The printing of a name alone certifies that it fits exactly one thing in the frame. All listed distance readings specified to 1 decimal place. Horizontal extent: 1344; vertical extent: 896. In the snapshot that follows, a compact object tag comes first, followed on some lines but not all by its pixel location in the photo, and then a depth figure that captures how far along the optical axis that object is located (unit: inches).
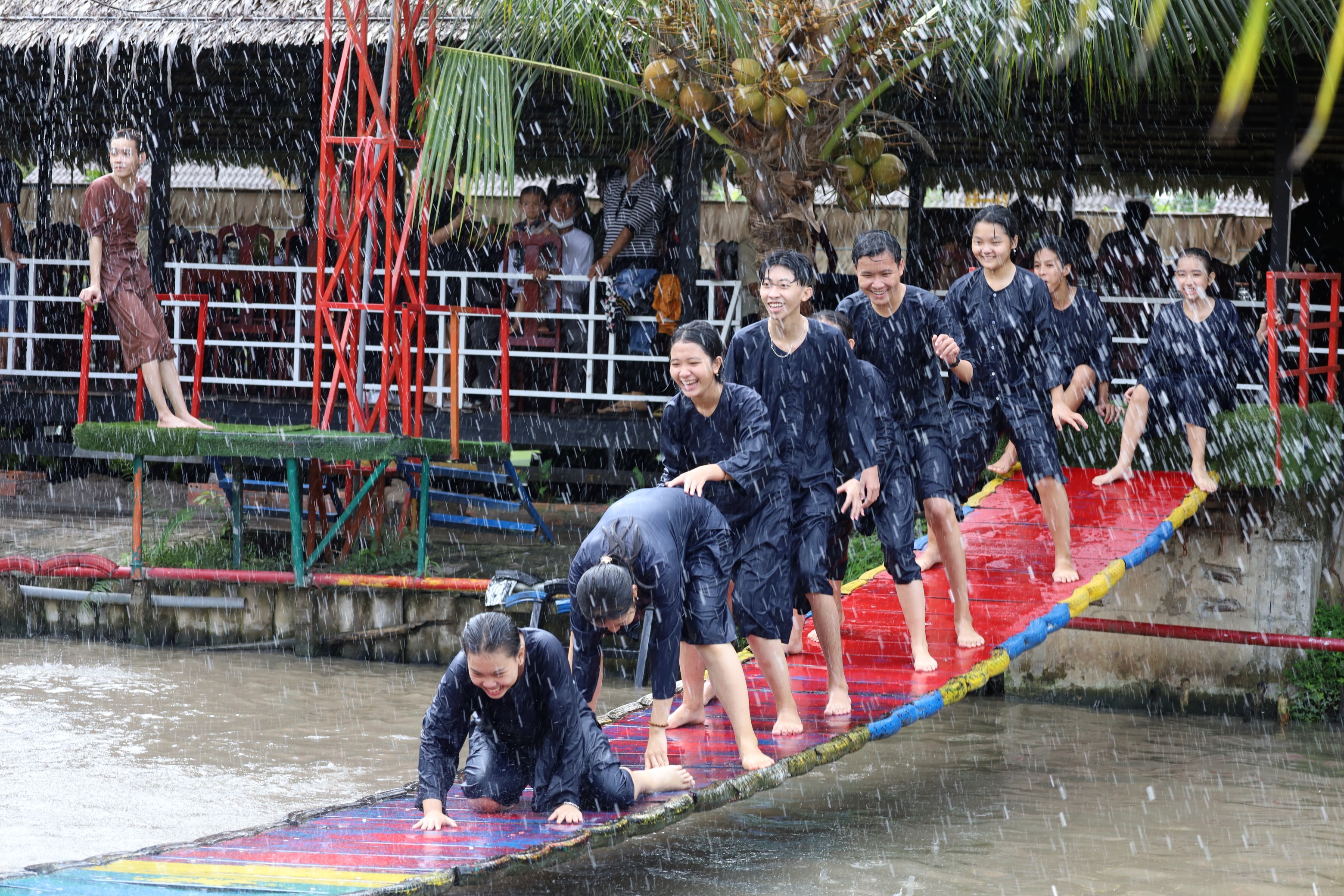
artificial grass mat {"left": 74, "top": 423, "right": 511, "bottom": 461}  626.5
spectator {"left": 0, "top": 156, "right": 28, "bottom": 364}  853.8
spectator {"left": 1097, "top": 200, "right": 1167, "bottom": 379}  811.4
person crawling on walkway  341.1
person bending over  343.0
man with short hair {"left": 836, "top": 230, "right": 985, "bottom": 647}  473.7
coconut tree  590.6
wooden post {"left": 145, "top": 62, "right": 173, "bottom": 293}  893.2
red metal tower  666.8
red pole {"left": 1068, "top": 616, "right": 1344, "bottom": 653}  609.0
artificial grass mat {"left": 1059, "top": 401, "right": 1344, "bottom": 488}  617.6
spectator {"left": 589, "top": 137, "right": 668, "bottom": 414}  799.1
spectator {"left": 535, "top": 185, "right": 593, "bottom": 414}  826.2
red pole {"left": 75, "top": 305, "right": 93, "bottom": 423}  676.7
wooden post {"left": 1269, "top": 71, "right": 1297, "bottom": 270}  697.0
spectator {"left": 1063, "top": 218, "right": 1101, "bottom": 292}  819.4
